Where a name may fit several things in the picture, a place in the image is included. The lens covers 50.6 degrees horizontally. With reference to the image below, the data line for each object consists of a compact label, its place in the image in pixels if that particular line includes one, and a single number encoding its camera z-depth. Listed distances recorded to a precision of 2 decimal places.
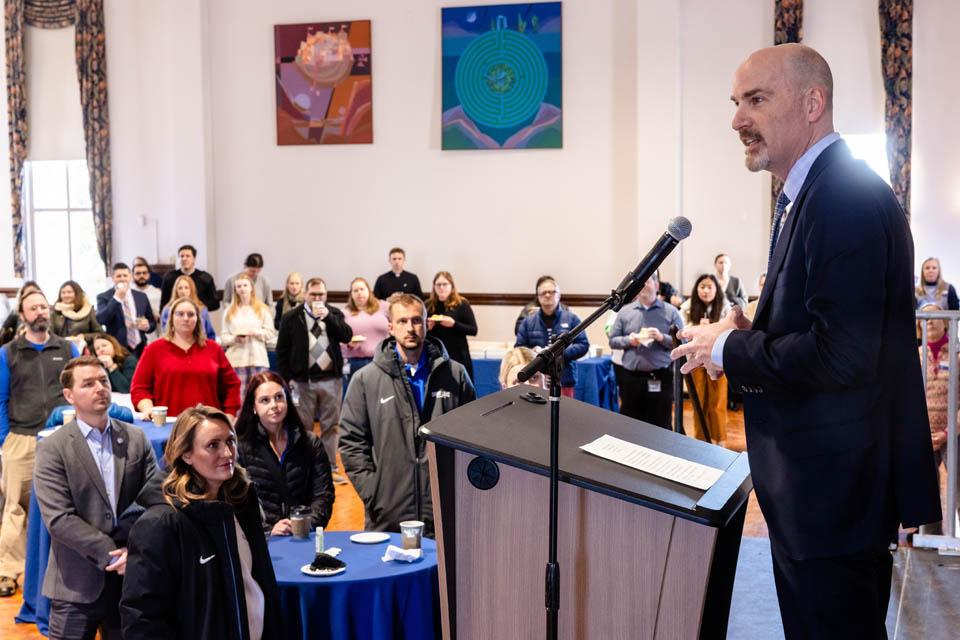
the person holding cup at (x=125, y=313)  9.50
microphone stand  1.80
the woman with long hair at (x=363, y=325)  8.52
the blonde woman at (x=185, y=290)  7.83
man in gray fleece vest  5.18
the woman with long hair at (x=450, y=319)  8.86
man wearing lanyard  7.56
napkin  3.51
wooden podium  1.80
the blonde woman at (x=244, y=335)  8.05
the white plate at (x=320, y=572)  3.40
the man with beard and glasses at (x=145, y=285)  10.95
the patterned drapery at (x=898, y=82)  10.35
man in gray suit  3.78
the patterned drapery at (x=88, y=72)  12.32
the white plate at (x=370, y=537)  3.77
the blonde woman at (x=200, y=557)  3.02
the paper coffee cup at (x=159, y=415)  5.31
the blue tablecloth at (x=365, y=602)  3.33
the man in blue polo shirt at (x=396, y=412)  4.13
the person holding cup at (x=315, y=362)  7.52
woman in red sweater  5.70
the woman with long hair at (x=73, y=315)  7.85
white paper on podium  1.85
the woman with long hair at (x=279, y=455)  4.19
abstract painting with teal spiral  11.23
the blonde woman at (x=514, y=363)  4.96
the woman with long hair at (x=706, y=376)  8.45
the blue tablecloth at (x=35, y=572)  4.55
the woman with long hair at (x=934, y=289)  9.73
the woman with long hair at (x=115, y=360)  7.46
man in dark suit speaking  1.63
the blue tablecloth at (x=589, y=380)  8.28
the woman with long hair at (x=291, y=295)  10.28
